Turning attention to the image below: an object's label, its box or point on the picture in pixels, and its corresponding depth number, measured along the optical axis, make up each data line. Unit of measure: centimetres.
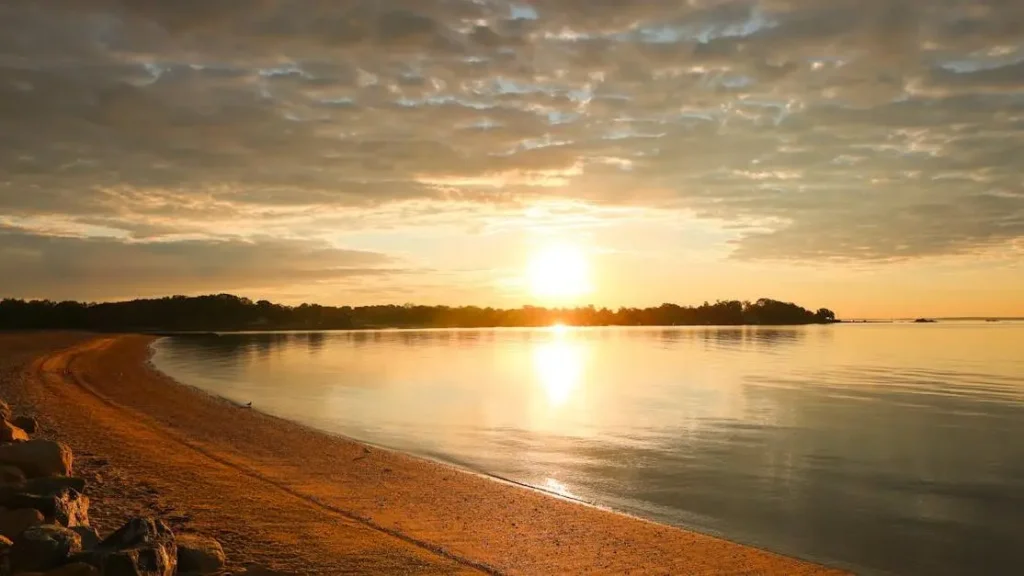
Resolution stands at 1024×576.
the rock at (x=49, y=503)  1027
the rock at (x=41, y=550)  840
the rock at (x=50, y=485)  1080
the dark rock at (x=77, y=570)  834
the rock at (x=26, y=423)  1747
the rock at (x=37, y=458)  1221
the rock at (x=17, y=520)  975
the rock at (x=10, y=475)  1164
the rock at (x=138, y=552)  841
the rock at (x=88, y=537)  928
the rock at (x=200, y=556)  980
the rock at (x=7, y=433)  1466
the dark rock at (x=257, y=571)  1017
